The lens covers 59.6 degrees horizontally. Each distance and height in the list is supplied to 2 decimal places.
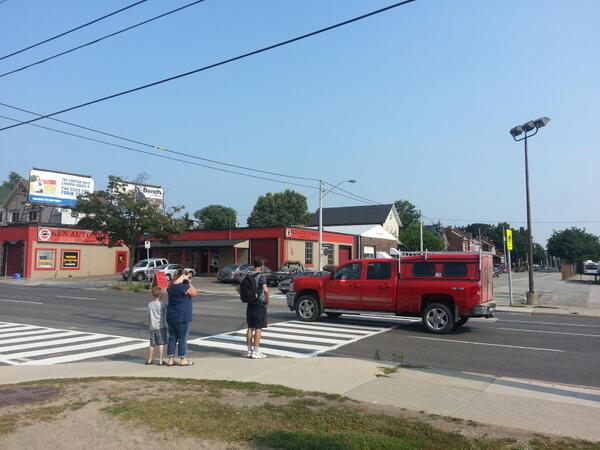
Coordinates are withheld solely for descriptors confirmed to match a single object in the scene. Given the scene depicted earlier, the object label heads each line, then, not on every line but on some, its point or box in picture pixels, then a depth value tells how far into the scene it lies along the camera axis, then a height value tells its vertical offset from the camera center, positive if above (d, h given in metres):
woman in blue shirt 8.76 -0.77
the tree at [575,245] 107.38 +5.35
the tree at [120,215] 32.44 +3.38
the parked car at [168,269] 38.54 -0.02
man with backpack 9.41 -0.55
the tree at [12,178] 127.49 +22.14
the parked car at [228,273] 38.28 -0.30
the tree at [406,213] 105.62 +11.61
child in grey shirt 8.91 -0.92
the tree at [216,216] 105.66 +10.92
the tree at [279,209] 86.19 +9.98
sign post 24.31 +1.40
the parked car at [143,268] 40.09 +0.04
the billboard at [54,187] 51.31 +8.20
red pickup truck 13.30 -0.52
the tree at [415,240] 69.62 +4.13
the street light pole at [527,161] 24.37 +5.34
